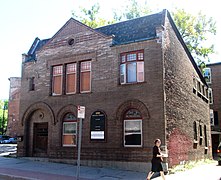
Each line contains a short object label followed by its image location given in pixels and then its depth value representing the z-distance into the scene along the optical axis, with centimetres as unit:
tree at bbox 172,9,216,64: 2955
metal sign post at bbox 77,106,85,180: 1021
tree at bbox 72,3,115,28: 3192
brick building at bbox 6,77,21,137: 5394
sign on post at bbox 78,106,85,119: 1021
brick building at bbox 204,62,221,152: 3325
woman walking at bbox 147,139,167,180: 1045
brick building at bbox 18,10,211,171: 1434
